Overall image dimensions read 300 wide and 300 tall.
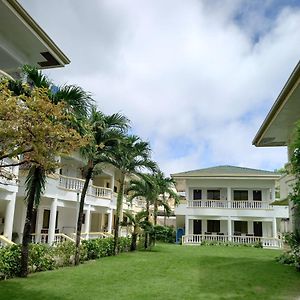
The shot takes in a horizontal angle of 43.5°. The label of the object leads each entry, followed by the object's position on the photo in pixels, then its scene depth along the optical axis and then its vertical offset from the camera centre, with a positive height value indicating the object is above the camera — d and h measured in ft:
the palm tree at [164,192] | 104.81 +13.85
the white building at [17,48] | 41.50 +23.69
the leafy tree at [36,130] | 25.61 +7.26
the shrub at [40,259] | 45.32 -2.78
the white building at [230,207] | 117.39 +11.28
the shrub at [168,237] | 127.30 +1.39
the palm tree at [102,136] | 57.62 +15.64
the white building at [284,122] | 45.16 +18.90
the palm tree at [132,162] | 71.61 +15.41
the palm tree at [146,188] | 79.78 +11.73
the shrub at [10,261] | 40.01 -2.80
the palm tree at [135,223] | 84.74 +3.67
